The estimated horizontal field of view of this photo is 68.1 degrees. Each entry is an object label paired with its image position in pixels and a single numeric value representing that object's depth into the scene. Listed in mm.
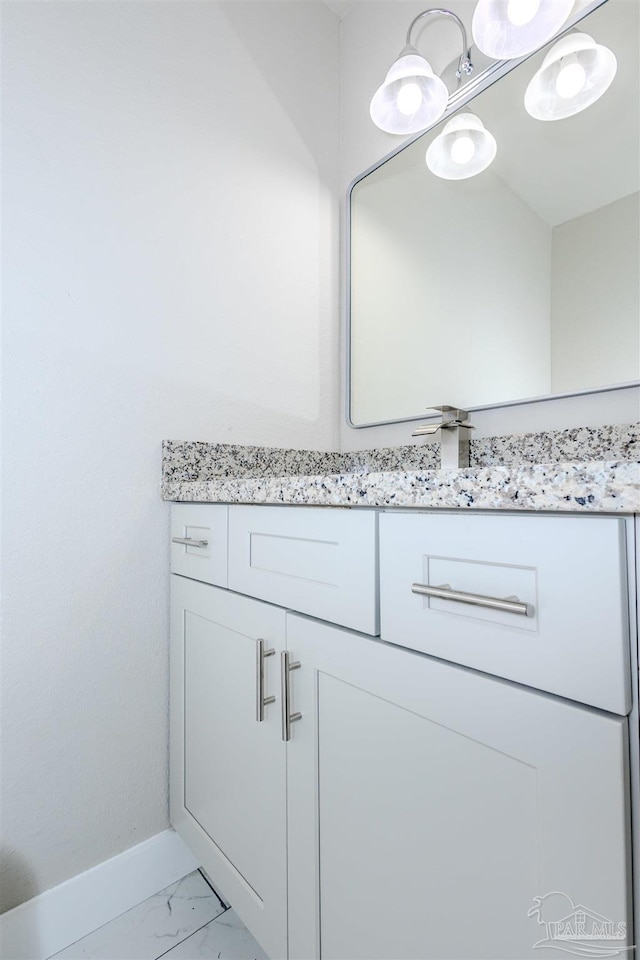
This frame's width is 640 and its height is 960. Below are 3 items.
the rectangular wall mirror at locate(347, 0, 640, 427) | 923
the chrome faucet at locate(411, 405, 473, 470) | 995
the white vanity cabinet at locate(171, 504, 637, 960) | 402
